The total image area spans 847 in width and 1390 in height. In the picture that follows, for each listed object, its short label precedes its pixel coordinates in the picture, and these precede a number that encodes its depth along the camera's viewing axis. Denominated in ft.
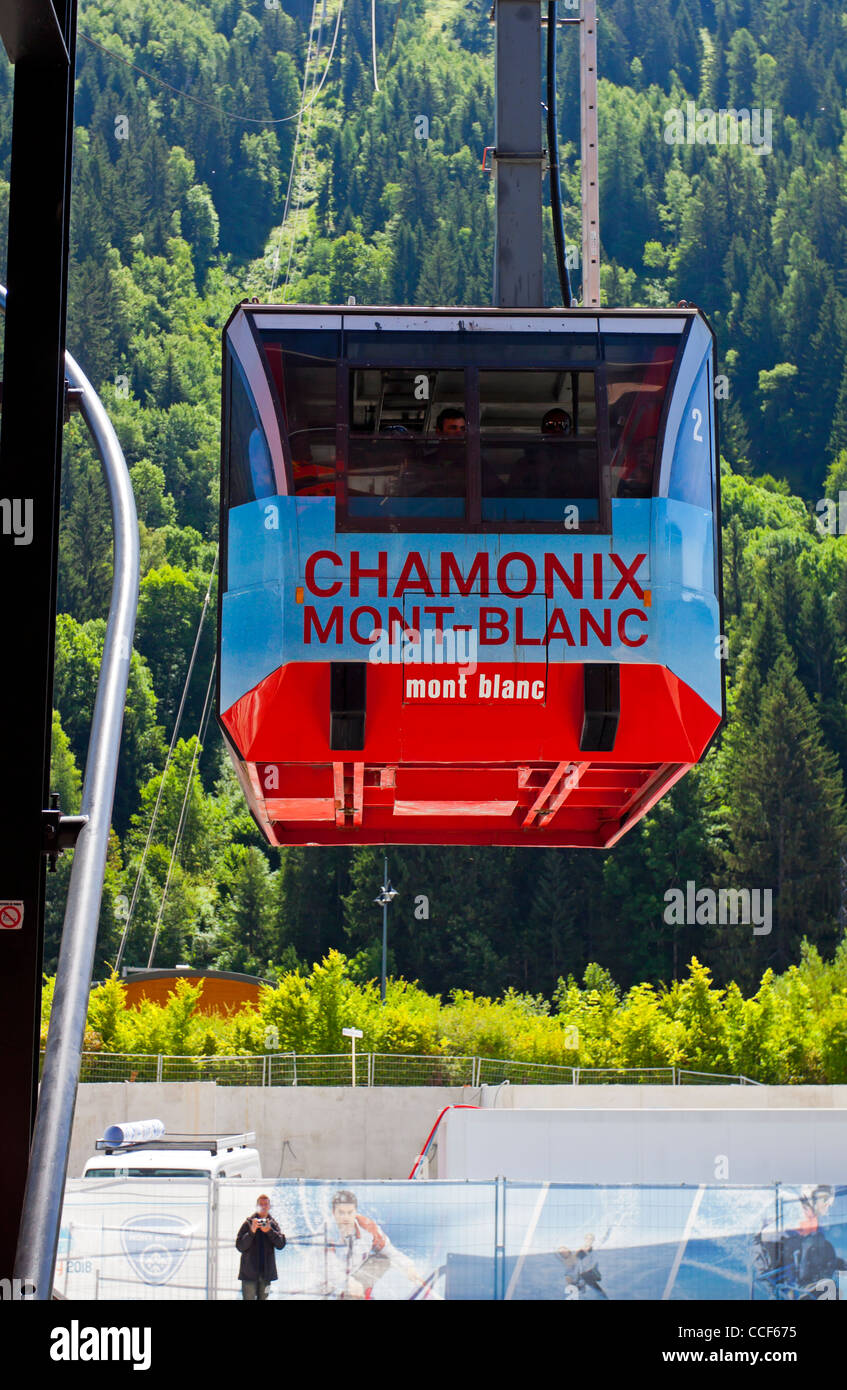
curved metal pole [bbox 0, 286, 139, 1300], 23.38
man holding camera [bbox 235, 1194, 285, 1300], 76.18
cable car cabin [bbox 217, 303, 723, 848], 59.82
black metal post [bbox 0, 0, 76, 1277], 26.84
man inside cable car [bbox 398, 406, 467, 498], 60.49
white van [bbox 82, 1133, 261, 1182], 104.37
